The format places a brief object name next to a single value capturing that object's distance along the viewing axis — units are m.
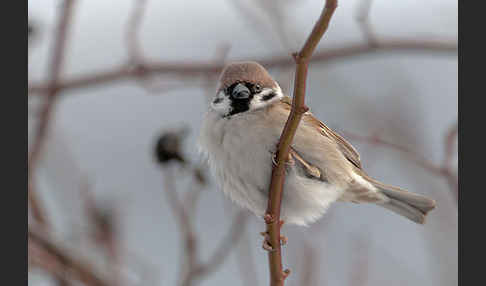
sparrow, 4.03
